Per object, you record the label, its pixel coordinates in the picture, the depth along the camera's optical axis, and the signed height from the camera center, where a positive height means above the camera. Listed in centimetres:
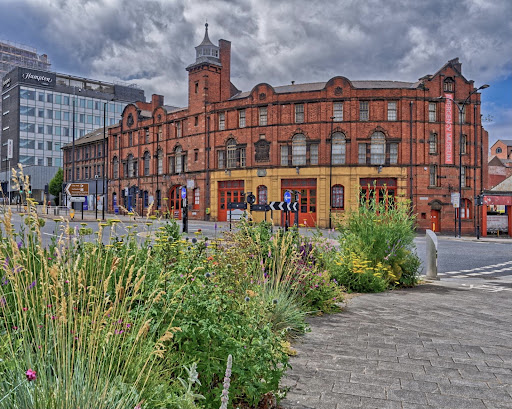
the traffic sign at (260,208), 1823 +28
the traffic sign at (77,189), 3112 +178
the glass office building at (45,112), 8531 +2057
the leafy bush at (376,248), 807 -66
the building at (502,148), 10119 +1581
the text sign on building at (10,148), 8612 +1270
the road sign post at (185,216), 2212 -10
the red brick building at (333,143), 3672 +641
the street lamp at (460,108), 3383 +880
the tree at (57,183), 7519 +512
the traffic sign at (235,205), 1937 +41
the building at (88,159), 6178 +806
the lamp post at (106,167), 5932 +626
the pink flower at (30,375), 176 -65
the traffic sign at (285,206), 1803 +35
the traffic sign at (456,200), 3202 +114
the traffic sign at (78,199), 3016 +103
